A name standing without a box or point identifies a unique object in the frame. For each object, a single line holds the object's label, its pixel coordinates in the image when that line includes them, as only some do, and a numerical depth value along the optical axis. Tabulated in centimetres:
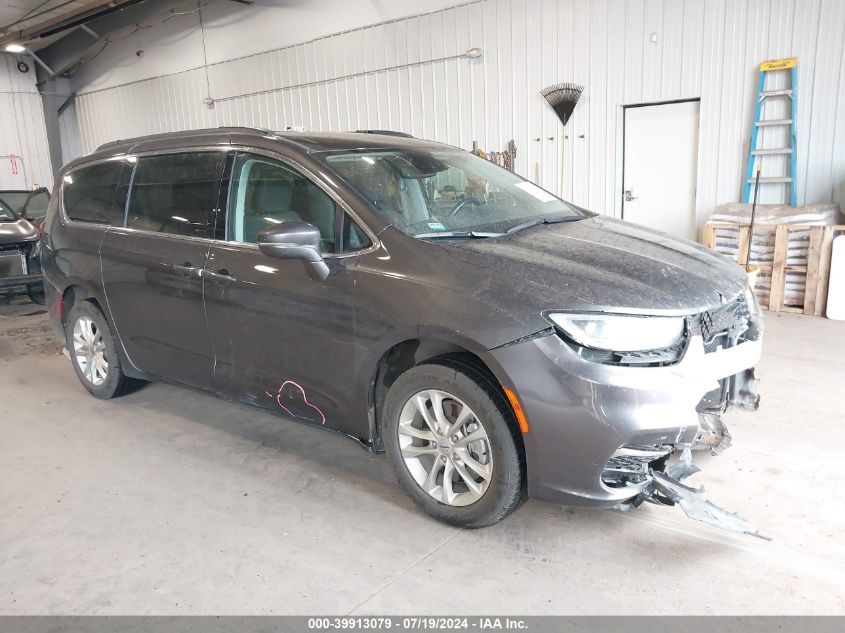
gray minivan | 220
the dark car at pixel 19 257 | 672
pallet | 593
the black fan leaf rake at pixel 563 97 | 784
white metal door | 730
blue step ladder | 642
